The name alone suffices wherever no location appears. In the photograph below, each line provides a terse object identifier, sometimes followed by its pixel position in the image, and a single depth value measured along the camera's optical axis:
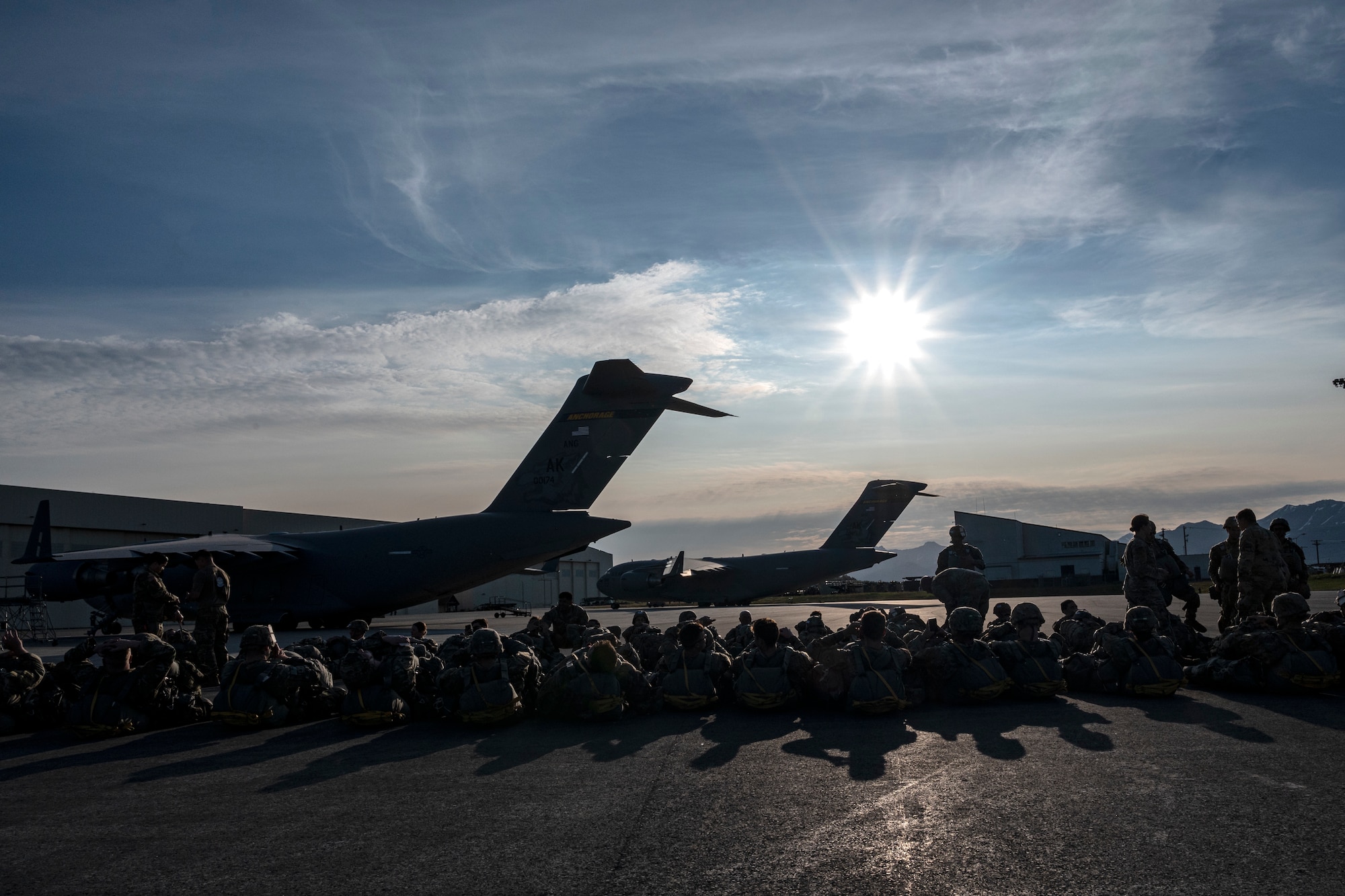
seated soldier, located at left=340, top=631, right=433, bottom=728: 9.28
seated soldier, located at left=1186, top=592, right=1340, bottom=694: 9.55
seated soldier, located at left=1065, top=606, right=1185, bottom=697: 9.59
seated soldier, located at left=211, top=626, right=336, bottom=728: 9.32
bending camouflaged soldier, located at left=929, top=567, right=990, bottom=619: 13.23
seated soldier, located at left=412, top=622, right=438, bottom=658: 11.56
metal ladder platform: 25.55
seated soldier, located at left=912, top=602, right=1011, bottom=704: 9.62
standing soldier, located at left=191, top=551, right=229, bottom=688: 13.24
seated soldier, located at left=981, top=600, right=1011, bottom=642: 10.64
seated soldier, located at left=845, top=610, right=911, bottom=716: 8.98
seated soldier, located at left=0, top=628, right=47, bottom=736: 9.79
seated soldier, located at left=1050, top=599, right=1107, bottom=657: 11.59
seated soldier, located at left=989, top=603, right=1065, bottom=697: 9.77
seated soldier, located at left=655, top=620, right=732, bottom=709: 9.71
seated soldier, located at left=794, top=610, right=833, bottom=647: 12.59
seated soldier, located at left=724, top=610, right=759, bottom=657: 12.06
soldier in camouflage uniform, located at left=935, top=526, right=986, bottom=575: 15.87
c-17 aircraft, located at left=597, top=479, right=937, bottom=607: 38.59
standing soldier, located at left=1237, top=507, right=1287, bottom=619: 13.30
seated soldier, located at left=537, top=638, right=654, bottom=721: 9.27
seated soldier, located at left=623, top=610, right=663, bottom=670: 12.85
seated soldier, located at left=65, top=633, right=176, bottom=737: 9.20
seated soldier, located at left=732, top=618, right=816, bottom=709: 9.41
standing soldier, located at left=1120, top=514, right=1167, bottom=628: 13.43
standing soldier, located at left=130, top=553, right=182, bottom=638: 13.34
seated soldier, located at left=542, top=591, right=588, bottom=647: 17.38
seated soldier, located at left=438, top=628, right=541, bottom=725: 9.06
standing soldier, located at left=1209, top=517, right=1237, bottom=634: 14.90
